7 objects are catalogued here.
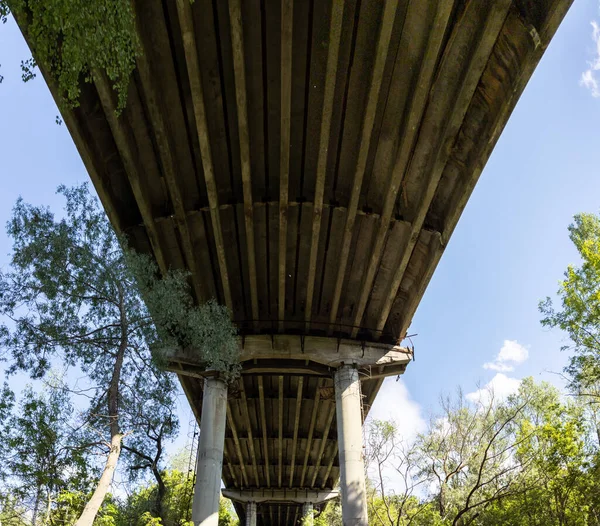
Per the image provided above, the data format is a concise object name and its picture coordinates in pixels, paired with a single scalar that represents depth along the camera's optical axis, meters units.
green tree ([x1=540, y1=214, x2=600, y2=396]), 15.14
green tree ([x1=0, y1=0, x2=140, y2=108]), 4.98
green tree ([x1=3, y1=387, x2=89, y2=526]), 9.87
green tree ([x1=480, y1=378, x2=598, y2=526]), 12.93
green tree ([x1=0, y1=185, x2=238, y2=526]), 8.82
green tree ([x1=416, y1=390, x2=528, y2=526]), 16.55
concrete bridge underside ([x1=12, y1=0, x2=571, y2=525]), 8.59
